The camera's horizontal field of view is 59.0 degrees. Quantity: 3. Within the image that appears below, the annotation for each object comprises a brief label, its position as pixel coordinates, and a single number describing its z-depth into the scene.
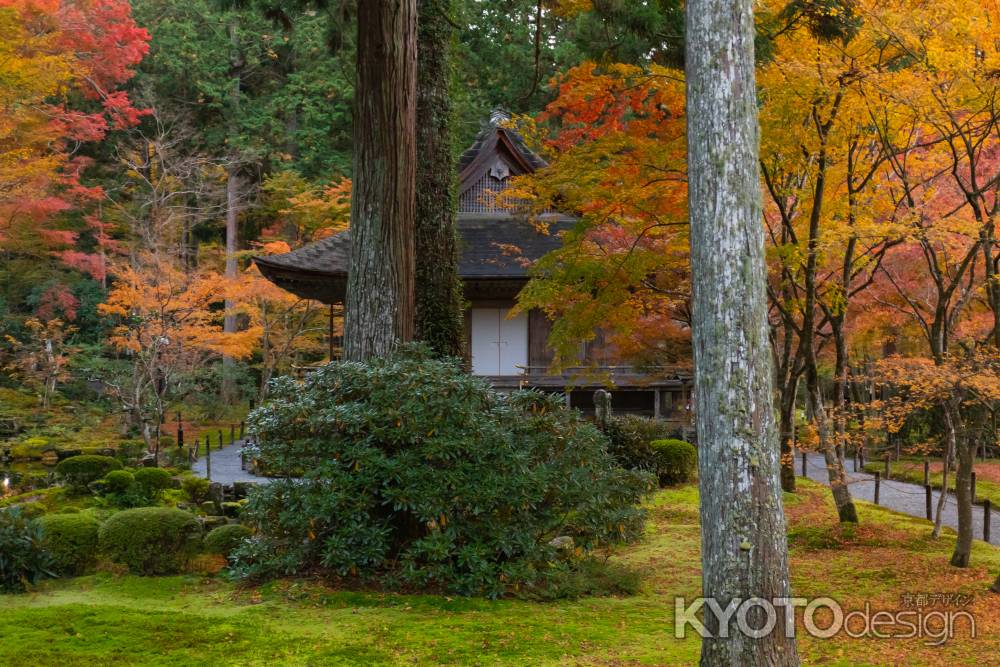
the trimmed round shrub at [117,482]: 14.08
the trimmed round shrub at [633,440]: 16.30
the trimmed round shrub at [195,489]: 14.32
